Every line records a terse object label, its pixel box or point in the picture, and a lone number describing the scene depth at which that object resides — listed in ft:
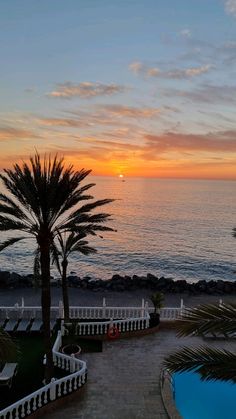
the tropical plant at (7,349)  24.80
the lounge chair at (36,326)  59.31
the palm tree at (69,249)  60.59
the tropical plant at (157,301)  65.16
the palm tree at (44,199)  40.73
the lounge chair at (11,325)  59.57
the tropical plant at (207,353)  20.83
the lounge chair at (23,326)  59.31
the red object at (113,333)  58.70
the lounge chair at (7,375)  42.60
